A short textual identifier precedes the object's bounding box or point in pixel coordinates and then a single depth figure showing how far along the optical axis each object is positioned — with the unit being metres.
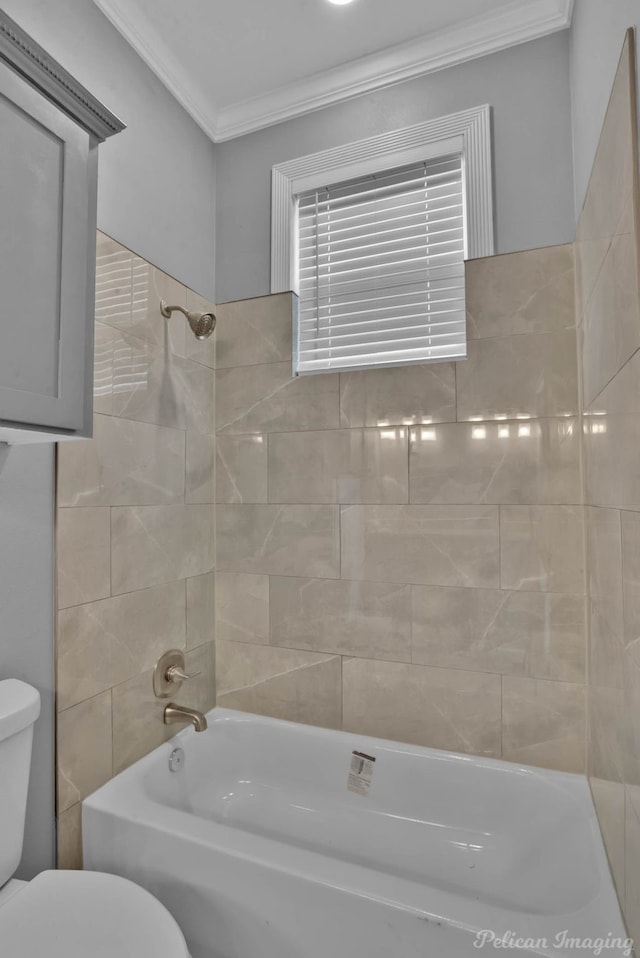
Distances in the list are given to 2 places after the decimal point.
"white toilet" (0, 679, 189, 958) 1.07
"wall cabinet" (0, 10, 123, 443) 1.05
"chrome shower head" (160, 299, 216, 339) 1.91
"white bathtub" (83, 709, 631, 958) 1.13
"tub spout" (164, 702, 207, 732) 1.80
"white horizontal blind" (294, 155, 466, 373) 1.96
